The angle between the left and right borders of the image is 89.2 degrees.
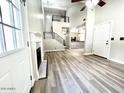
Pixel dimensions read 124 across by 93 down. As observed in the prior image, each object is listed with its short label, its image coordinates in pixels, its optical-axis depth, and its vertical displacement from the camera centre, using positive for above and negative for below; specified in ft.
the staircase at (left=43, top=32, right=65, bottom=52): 18.76 -0.68
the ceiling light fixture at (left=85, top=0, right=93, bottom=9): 8.82 +5.29
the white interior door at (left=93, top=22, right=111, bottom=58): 11.56 +0.31
